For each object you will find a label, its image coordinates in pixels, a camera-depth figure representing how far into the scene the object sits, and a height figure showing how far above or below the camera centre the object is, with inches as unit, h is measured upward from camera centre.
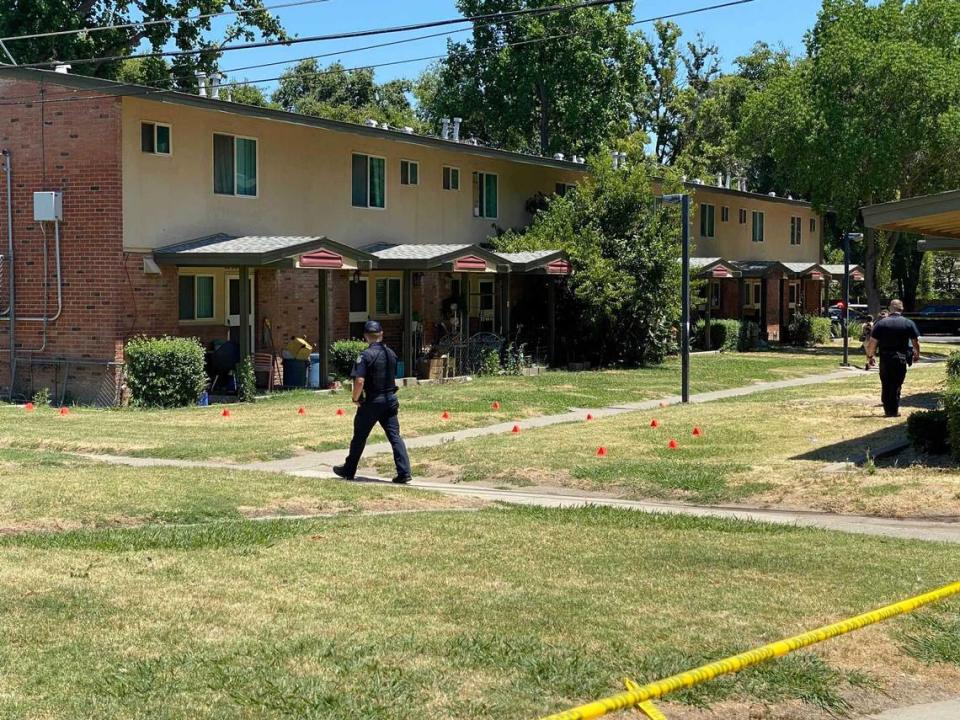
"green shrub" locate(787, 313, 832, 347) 1889.8 -3.5
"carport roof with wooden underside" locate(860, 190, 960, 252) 609.3 +58.4
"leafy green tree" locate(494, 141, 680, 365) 1274.6 +73.8
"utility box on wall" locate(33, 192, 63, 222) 914.1 +90.7
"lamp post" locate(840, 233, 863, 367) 1370.6 +46.4
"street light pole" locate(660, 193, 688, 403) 903.1 +39.4
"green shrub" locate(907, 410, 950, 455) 583.2 -48.1
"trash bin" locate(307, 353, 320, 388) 1019.3 -33.6
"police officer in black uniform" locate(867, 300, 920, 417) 721.6 -13.1
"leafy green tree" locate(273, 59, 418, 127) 2888.8 +560.5
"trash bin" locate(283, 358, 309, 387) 1023.0 -33.5
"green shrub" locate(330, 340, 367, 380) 1045.8 -21.5
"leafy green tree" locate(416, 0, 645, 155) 2288.4 +464.4
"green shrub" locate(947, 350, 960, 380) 650.1 -19.6
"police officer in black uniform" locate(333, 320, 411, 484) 542.1 -25.7
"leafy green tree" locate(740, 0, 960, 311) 1603.1 +282.0
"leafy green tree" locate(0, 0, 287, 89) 1615.4 +405.3
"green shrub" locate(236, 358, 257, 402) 923.4 -34.4
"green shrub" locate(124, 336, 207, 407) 877.2 -27.0
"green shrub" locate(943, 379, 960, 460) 542.9 -36.4
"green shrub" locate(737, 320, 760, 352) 1734.7 -11.1
